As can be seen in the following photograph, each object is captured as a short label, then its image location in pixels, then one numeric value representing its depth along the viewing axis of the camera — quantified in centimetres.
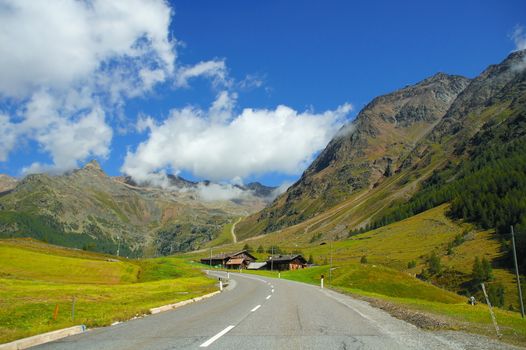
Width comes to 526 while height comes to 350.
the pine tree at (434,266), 12862
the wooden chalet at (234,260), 17112
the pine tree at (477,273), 11444
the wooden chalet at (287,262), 15262
